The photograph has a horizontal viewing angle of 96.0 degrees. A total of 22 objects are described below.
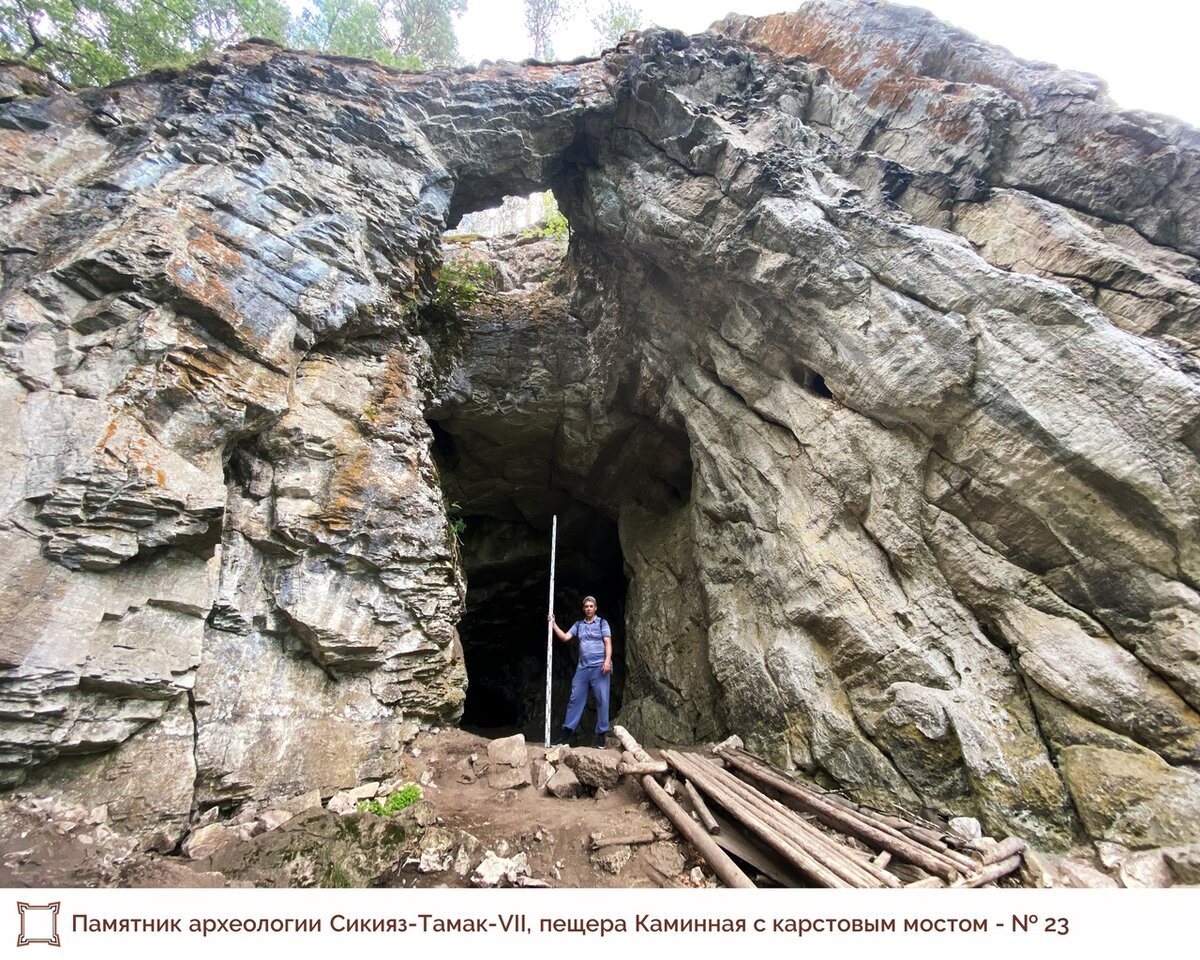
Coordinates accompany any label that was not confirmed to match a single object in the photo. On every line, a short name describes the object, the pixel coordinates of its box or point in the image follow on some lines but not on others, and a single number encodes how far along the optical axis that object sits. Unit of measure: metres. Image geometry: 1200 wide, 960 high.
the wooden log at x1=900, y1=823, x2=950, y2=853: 4.86
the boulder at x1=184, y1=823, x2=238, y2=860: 4.45
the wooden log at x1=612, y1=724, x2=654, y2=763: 6.07
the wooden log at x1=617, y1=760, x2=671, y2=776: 5.69
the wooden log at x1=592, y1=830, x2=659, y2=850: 4.64
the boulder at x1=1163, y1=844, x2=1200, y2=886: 4.19
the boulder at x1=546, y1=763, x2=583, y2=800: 5.81
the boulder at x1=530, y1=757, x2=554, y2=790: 6.04
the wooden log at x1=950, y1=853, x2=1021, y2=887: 4.23
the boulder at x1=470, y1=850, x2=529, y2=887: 4.26
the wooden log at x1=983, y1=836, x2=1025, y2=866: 4.75
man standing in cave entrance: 8.40
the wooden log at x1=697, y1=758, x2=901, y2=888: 4.10
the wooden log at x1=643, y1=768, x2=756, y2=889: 4.08
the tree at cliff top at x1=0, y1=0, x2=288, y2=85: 9.84
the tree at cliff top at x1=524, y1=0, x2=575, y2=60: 20.50
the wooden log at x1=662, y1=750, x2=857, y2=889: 3.98
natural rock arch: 5.16
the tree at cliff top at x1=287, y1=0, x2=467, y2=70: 16.00
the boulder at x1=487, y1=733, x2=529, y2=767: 6.29
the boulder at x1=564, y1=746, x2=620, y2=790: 5.86
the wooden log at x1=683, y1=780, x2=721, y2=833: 4.79
